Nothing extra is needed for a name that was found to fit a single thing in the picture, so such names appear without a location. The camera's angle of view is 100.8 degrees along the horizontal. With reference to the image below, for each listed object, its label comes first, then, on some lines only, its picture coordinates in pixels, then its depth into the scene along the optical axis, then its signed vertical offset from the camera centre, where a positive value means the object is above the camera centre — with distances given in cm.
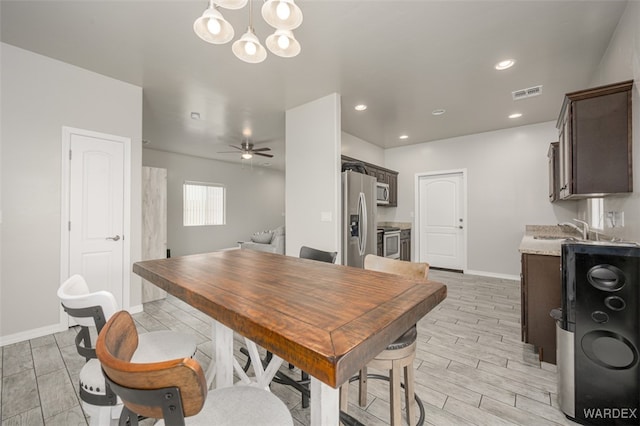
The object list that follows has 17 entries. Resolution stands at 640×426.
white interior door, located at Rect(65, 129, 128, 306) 287 +5
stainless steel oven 494 -55
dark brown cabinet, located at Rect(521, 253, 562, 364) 215 -70
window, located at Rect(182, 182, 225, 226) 721 +29
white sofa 496 -54
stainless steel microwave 545 +44
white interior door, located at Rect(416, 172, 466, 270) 550 -12
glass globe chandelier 138 +105
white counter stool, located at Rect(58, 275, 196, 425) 101 -62
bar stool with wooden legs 127 -73
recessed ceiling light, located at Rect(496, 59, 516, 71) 277 +161
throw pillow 523 -47
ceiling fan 580 +142
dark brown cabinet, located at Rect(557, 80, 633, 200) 187 +55
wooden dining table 69 -34
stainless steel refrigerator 363 -7
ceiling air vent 335 +158
